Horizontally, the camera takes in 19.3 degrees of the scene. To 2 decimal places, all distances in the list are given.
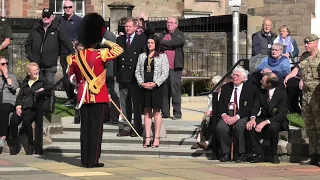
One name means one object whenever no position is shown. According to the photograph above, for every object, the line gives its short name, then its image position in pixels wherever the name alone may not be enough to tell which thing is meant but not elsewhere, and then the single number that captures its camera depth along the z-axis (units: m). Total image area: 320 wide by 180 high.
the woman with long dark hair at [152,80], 16.11
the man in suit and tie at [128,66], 16.88
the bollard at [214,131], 15.41
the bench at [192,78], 24.31
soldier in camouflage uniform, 14.71
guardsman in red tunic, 14.24
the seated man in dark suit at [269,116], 15.03
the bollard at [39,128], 16.23
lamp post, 21.05
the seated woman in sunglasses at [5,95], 16.59
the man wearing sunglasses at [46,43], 17.94
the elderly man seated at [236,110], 15.16
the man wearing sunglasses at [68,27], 18.25
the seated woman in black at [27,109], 16.38
